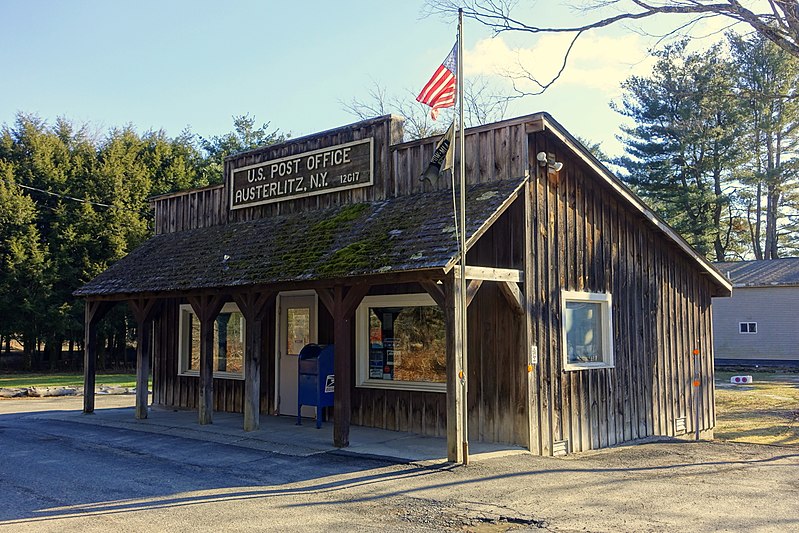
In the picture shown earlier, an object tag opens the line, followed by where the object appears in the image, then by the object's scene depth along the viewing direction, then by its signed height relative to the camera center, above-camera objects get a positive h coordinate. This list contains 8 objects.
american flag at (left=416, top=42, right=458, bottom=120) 9.23 +3.14
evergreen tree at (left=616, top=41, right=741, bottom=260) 39.00 +10.07
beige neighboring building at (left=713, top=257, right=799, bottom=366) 32.41 +0.44
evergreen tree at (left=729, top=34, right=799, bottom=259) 38.12 +10.76
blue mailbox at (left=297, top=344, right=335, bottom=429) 11.68 -0.74
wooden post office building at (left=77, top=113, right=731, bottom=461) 9.95 +0.62
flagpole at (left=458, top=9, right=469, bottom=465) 8.74 -0.14
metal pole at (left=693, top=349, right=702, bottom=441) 12.02 -1.05
